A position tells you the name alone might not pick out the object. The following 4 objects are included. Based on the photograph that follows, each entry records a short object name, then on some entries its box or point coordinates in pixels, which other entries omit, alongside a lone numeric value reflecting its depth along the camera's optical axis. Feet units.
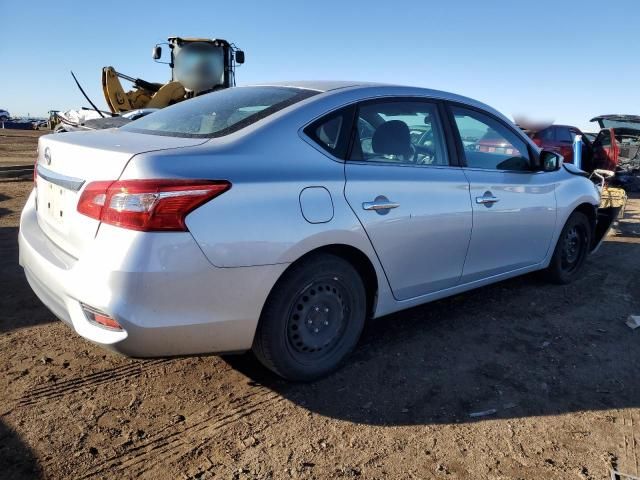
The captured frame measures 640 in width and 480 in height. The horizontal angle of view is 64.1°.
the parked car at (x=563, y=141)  41.47
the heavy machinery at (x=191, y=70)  41.83
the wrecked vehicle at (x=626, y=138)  49.13
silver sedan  7.16
